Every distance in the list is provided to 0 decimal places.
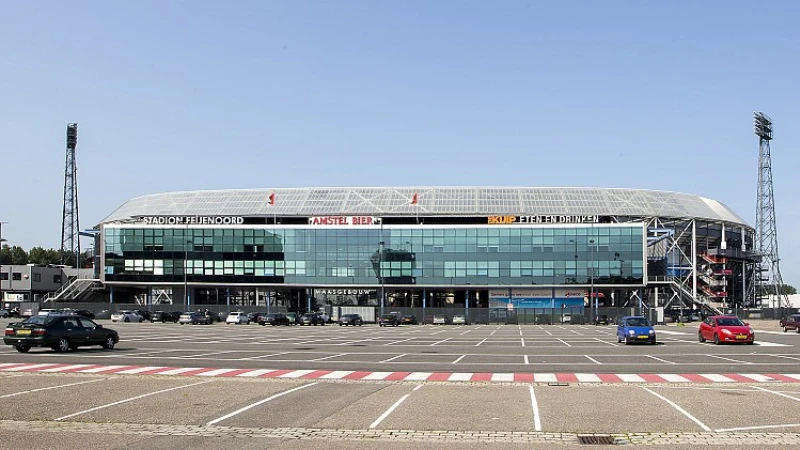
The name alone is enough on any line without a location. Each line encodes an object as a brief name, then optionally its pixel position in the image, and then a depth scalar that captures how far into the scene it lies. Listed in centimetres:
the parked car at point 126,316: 9130
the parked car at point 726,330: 4081
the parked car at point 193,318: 8481
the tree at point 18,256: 18800
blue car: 4169
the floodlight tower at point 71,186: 14812
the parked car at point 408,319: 9346
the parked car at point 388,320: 8819
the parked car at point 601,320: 9831
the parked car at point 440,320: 9695
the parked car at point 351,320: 8700
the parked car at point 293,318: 8550
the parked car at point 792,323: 6225
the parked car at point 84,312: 9274
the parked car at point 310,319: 8488
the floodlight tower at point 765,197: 13125
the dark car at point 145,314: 9488
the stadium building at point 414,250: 11094
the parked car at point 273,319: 8244
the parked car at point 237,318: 8762
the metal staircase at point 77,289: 11856
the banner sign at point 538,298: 11112
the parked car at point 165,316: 9212
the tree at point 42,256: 19238
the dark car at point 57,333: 3266
